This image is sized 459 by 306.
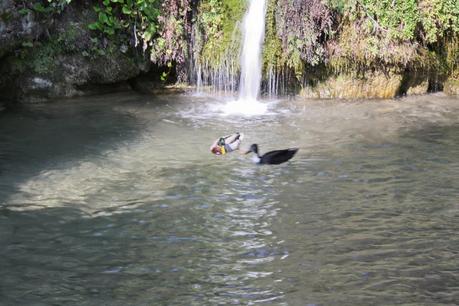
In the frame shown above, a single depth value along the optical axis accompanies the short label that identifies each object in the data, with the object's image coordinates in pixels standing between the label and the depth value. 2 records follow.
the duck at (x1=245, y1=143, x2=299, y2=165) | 8.66
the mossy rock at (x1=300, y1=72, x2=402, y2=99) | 13.05
